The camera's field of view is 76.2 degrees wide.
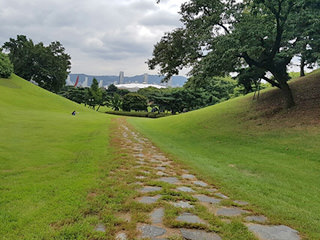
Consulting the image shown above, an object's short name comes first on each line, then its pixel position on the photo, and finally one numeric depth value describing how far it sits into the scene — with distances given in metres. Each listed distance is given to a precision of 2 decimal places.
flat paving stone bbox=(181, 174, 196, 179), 6.01
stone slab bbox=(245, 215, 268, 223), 3.48
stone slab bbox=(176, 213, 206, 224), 3.26
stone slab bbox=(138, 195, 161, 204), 3.97
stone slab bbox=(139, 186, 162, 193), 4.57
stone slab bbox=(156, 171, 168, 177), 6.01
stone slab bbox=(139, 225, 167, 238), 2.83
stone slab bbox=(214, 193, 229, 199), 4.56
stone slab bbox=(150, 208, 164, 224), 3.23
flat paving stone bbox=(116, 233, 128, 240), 2.73
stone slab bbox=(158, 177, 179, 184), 5.41
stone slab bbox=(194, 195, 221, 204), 4.23
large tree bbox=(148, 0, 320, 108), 11.34
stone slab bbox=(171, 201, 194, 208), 3.86
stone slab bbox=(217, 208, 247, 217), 3.63
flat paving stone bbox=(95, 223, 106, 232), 2.88
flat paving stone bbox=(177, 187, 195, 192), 4.77
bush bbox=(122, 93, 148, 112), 57.84
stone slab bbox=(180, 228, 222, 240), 2.83
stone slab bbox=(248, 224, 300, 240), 2.99
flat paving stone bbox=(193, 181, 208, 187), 5.34
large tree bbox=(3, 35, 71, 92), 54.88
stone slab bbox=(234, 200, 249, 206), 4.20
